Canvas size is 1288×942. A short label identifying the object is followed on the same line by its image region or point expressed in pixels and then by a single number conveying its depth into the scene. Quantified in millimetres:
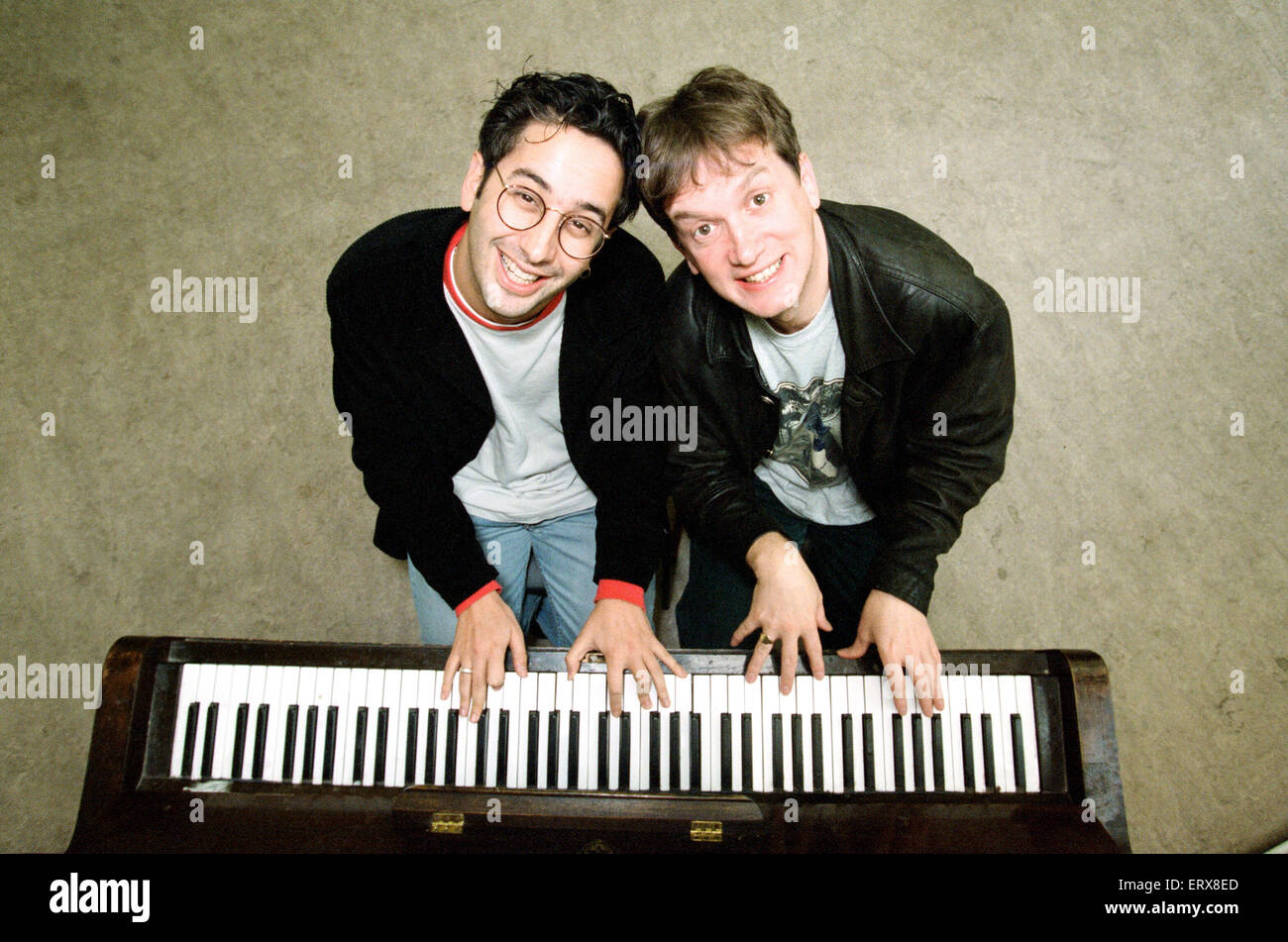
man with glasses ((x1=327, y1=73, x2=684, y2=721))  1329
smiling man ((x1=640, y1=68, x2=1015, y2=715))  1280
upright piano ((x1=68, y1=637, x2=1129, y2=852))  1225
